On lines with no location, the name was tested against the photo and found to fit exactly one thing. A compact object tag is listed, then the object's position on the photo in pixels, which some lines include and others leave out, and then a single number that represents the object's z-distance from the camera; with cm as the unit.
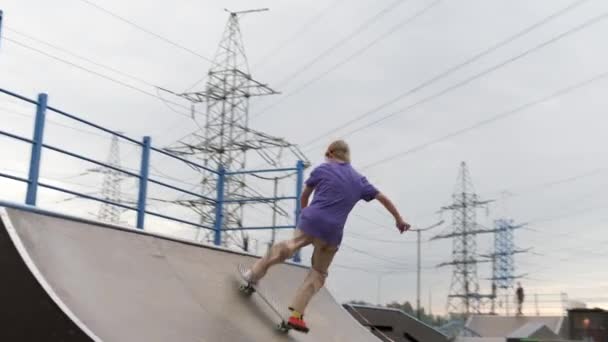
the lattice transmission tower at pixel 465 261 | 5672
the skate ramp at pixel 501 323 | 2856
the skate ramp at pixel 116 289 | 336
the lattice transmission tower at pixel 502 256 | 6306
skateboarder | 483
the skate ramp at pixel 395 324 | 834
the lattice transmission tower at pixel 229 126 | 3469
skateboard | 491
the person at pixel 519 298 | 3272
